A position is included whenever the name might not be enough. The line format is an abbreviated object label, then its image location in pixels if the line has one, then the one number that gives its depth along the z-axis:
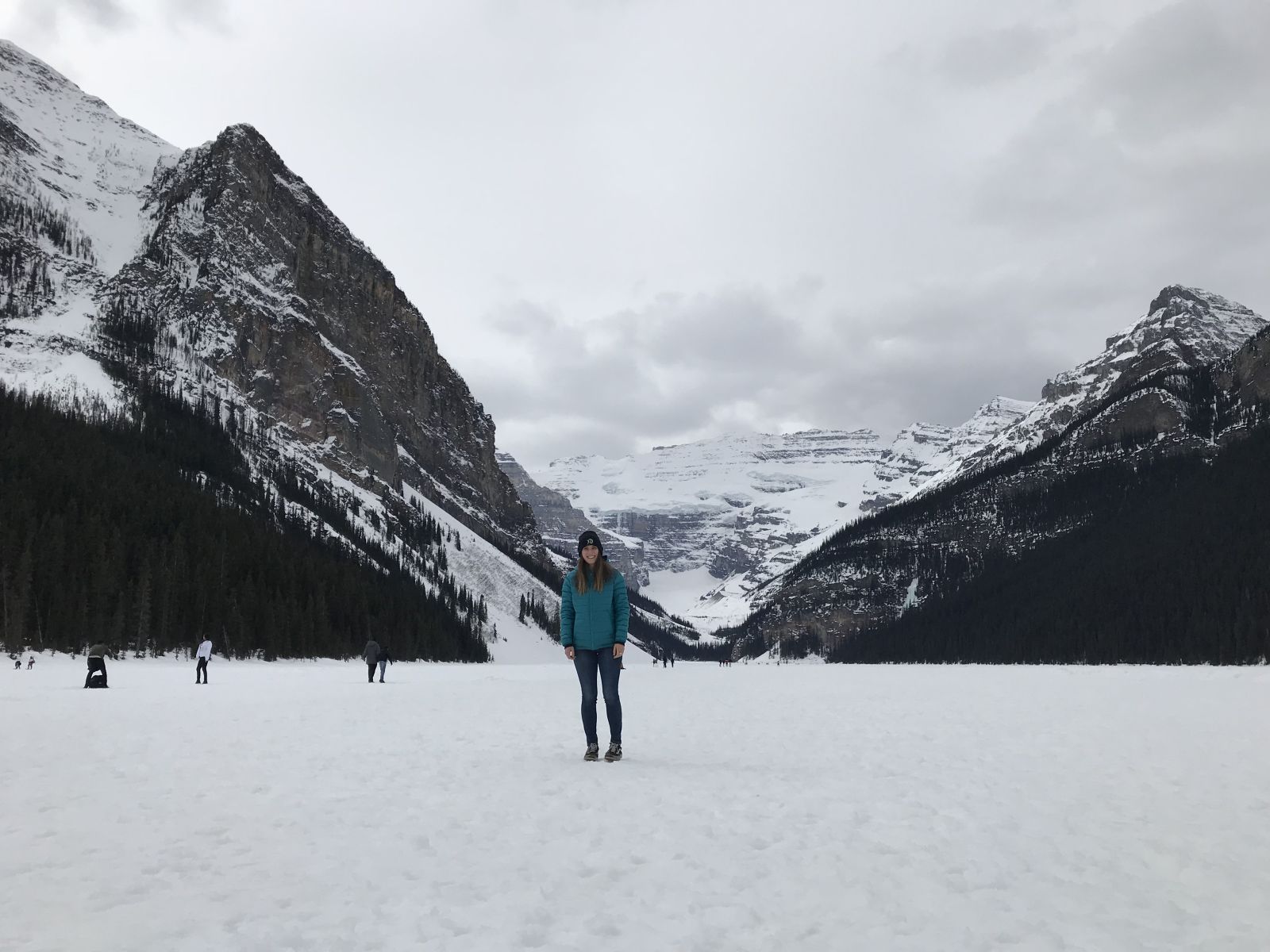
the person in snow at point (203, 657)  37.75
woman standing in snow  11.65
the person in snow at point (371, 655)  40.44
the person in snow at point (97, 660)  28.44
